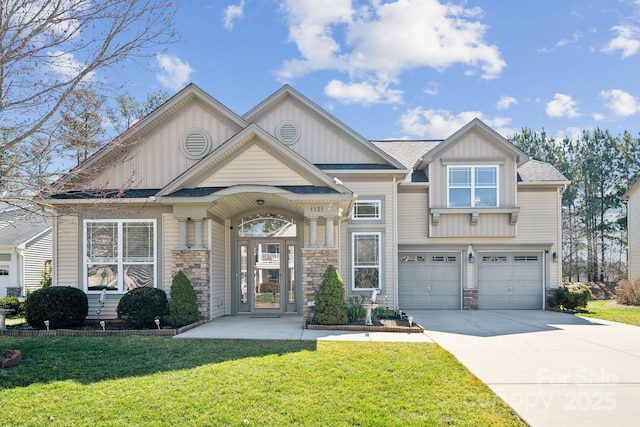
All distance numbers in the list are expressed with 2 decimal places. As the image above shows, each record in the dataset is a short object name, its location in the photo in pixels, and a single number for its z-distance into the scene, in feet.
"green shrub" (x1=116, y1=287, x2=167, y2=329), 33.99
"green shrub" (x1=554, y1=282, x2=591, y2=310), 51.93
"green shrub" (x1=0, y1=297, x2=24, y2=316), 46.03
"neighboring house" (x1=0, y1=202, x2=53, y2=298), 68.85
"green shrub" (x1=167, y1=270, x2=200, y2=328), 34.78
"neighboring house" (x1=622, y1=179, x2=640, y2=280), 76.23
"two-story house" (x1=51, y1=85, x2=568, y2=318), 37.70
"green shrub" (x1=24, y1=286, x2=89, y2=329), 33.76
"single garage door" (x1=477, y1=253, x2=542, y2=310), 55.31
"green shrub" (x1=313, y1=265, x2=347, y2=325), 35.53
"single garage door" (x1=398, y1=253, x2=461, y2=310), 54.75
